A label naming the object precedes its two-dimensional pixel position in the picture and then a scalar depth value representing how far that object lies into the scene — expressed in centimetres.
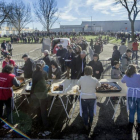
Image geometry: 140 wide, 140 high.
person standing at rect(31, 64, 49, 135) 428
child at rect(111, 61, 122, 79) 634
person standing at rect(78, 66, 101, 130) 428
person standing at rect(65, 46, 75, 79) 877
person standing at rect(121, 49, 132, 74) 683
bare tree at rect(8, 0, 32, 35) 5284
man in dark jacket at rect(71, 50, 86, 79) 667
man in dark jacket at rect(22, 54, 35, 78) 651
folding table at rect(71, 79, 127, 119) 464
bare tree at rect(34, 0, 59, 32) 5247
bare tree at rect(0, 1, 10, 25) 3911
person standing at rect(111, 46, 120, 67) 897
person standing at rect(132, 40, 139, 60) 1480
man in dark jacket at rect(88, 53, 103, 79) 641
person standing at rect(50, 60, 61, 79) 653
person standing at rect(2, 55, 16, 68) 686
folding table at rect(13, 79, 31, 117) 503
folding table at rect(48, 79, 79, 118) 489
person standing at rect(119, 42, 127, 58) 1153
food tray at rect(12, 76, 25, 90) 524
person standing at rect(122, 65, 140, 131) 436
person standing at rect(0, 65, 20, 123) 443
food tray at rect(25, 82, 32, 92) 495
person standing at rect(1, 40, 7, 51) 1620
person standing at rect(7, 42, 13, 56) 1678
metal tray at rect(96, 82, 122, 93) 475
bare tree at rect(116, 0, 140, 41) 2545
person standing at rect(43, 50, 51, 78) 677
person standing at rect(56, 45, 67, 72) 970
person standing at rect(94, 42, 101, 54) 1519
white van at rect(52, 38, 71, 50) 1552
